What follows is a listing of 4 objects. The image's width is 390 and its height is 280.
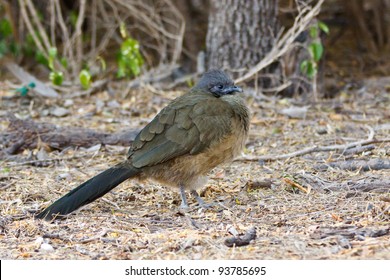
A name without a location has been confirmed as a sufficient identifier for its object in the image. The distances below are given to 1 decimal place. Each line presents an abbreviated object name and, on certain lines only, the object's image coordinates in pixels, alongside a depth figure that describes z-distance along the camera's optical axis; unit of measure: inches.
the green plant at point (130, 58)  621.6
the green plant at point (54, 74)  612.7
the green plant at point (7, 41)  733.9
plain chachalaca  367.9
